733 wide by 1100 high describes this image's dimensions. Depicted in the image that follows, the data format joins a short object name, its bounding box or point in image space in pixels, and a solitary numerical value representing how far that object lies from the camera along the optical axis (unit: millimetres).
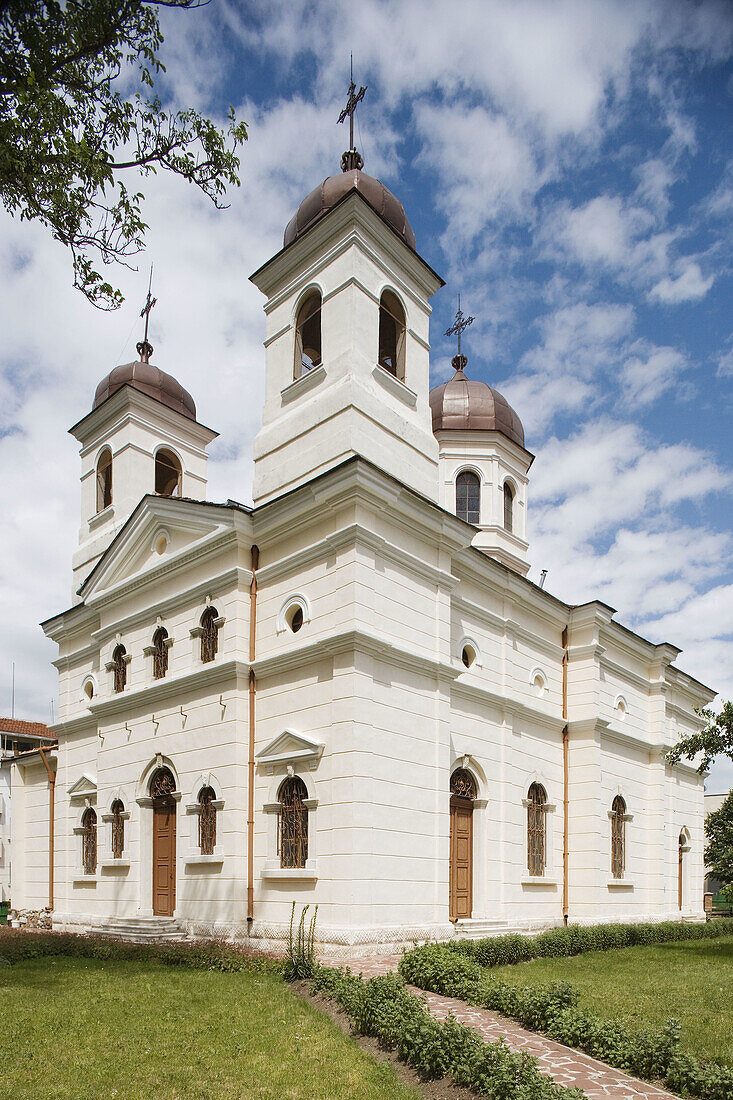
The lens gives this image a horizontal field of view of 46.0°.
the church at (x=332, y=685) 14500
